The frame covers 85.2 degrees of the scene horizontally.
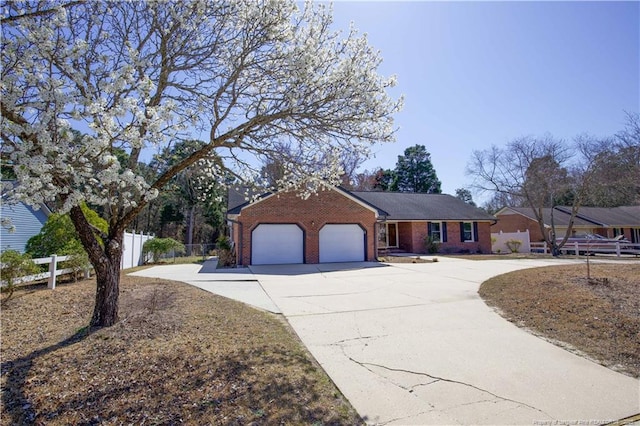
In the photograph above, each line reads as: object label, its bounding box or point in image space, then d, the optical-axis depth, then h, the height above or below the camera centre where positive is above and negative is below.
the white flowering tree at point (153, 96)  3.86 +2.16
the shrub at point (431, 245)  23.33 -0.46
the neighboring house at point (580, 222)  31.56 +1.37
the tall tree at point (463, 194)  59.97 +7.57
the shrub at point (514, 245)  25.05 -0.59
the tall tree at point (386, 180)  46.44 +7.91
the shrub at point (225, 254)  17.38 -0.64
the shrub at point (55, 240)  10.55 +0.14
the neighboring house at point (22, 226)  13.57 +0.84
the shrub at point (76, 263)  10.10 -0.55
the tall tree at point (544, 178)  23.05 +3.93
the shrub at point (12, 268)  7.36 -0.51
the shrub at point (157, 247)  18.92 -0.22
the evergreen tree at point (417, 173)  47.28 +8.96
